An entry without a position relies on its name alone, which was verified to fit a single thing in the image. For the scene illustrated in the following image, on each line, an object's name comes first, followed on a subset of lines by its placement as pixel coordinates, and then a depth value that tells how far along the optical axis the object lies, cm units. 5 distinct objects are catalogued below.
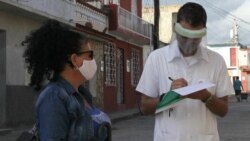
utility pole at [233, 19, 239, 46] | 7666
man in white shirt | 384
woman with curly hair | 286
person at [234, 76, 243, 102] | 4169
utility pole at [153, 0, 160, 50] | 2842
